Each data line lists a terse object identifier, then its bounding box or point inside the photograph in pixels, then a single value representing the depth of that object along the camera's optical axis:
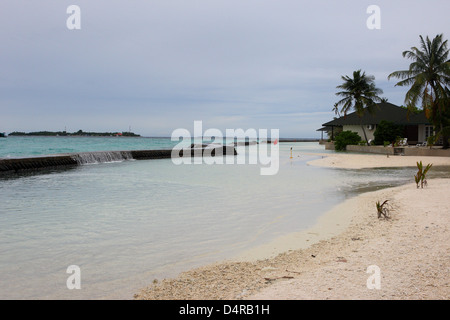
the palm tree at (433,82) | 28.61
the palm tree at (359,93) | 41.75
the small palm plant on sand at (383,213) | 7.42
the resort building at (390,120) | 37.69
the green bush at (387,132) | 37.19
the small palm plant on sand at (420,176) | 11.63
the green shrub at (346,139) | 39.69
